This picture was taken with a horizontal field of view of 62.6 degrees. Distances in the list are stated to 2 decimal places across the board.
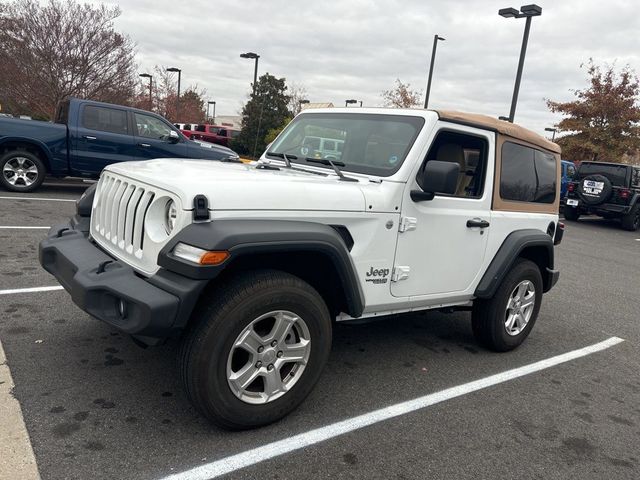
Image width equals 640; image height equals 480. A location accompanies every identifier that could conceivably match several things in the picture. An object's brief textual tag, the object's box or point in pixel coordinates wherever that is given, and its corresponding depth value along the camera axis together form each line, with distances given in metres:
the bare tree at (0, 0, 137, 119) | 15.70
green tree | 27.05
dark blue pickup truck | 9.33
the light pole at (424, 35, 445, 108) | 20.06
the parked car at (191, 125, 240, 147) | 25.19
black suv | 14.80
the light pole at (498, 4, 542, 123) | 13.66
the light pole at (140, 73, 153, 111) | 29.46
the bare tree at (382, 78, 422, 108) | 28.98
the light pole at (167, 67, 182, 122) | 34.56
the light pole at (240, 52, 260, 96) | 24.25
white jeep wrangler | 2.55
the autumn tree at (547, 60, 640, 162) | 23.22
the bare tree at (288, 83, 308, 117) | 35.41
